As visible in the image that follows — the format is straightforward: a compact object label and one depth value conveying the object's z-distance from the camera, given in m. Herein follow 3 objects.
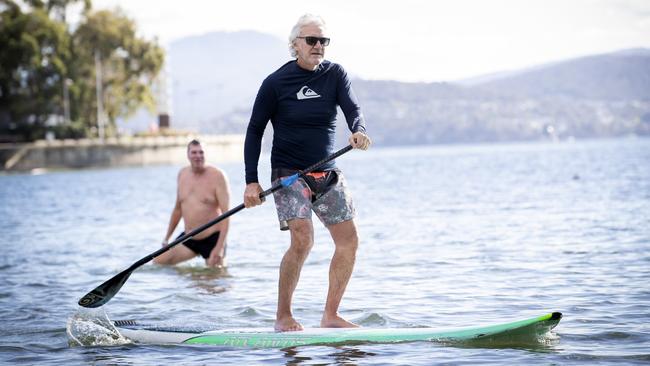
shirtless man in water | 24.94
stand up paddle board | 15.34
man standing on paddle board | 14.84
